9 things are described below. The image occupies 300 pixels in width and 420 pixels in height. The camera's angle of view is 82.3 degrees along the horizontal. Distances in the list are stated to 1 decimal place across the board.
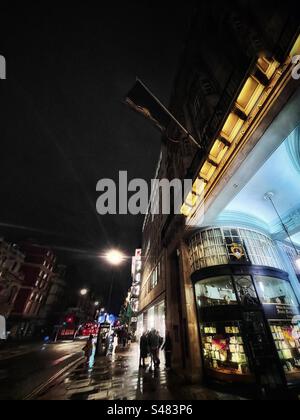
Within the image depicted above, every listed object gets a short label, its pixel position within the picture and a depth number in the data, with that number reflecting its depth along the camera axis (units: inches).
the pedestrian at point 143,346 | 434.3
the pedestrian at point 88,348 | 479.3
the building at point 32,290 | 1463.7
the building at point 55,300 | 1883.6
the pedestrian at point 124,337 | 808.5
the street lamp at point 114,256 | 520.0
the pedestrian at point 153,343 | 416.5
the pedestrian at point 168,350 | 427.8
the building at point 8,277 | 1290.6
